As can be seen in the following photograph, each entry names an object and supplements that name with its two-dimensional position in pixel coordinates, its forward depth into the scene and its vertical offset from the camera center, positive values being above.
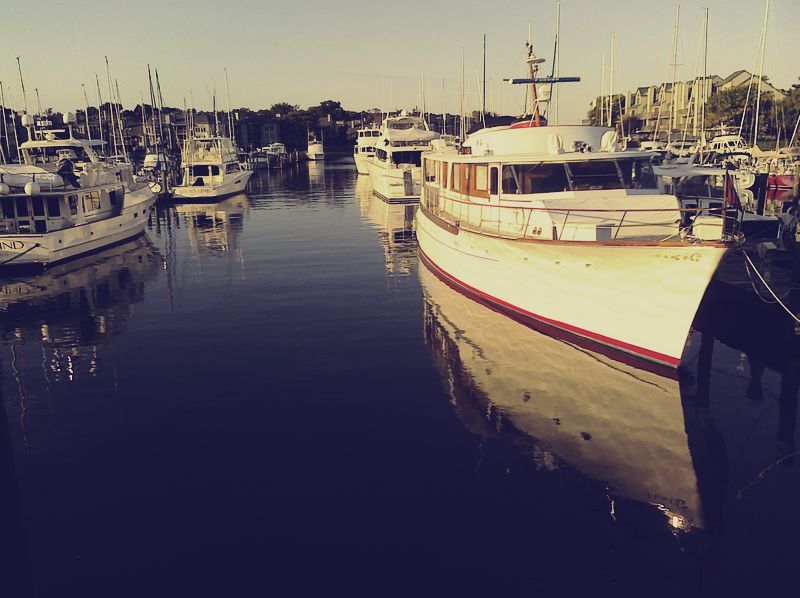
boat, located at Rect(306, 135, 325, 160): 127.25 +3.91
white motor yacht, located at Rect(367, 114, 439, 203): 51.25 +0.19
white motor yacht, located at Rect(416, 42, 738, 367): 13.38 -2.02
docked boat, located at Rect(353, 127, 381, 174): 80.81 +2.85
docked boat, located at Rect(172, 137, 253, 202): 55.69 -0.32
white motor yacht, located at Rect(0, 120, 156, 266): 27.52 -1.56
